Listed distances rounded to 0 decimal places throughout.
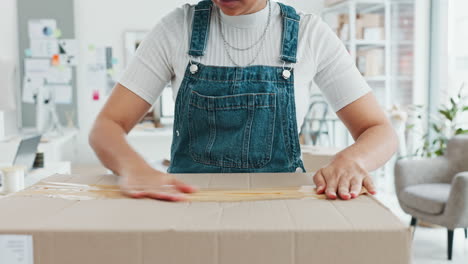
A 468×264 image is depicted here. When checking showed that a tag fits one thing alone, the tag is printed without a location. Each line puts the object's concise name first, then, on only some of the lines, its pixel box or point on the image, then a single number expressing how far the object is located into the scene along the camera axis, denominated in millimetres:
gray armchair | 3434
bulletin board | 5641
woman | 1199
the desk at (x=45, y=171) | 2503
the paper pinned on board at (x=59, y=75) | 5738
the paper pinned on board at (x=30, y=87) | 5668
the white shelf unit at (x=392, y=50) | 5457
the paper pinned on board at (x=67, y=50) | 5738
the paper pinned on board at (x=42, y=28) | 5656
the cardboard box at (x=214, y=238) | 630
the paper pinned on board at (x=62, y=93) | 5746
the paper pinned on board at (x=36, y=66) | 5676
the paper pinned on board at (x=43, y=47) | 5680
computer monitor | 2547
